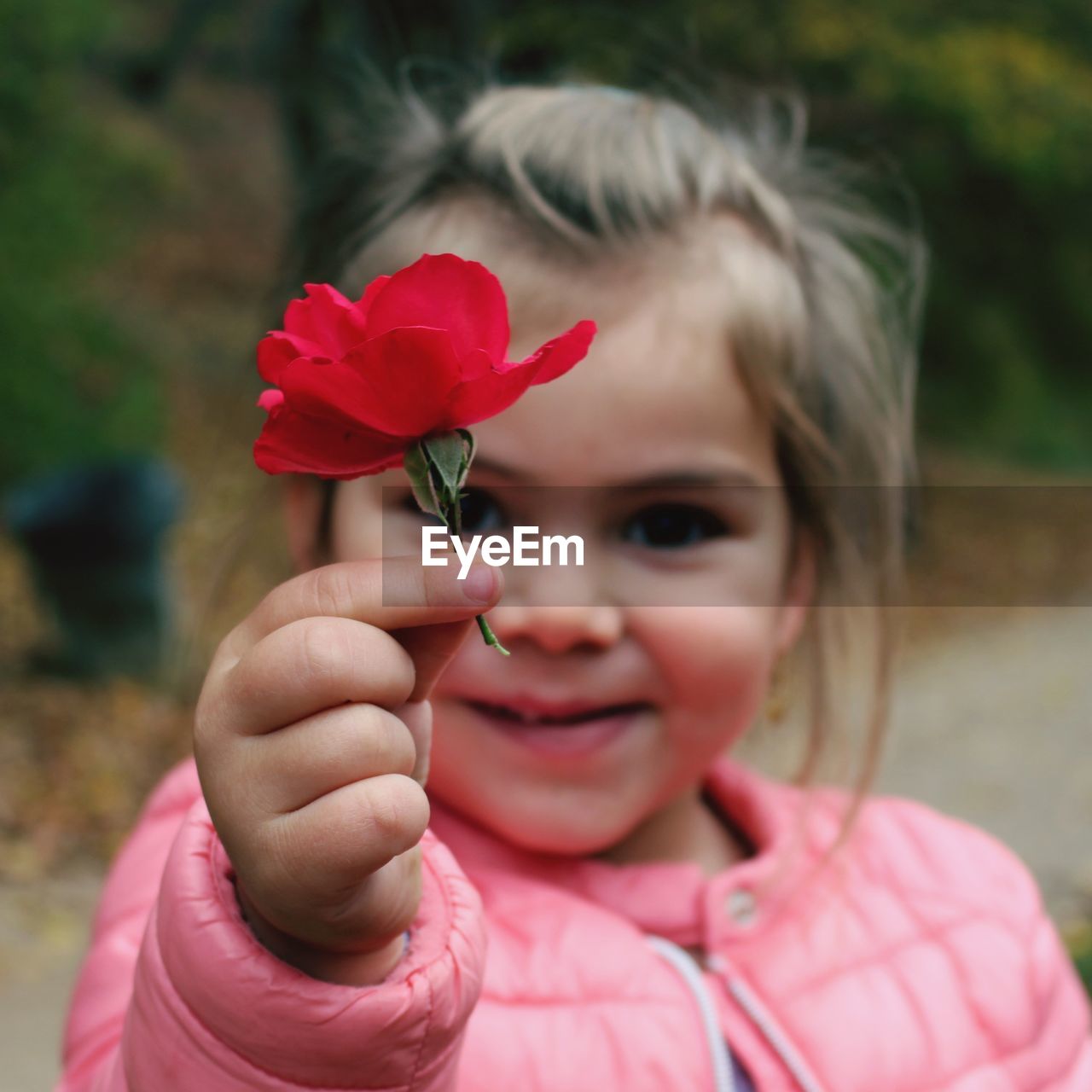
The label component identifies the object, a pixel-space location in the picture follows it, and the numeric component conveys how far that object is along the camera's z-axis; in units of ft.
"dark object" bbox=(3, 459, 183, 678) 4.32
